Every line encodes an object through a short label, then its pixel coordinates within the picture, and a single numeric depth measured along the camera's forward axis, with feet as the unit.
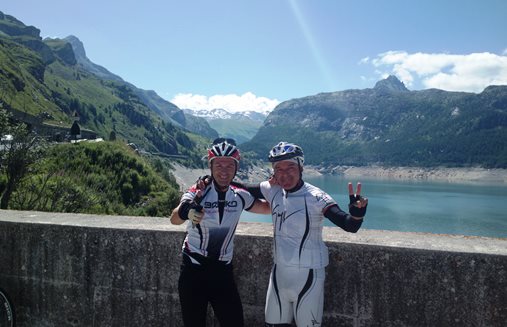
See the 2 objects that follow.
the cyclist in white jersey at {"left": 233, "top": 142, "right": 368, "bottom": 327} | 10.93
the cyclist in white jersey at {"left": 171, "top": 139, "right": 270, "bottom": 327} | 11.49
